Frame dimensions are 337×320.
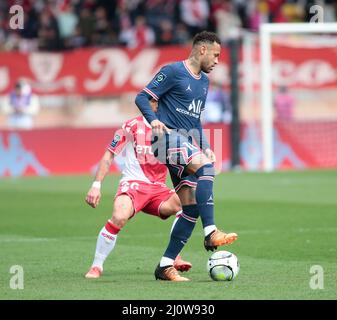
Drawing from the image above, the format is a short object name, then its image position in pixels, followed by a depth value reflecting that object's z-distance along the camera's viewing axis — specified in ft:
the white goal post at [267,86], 150.00
